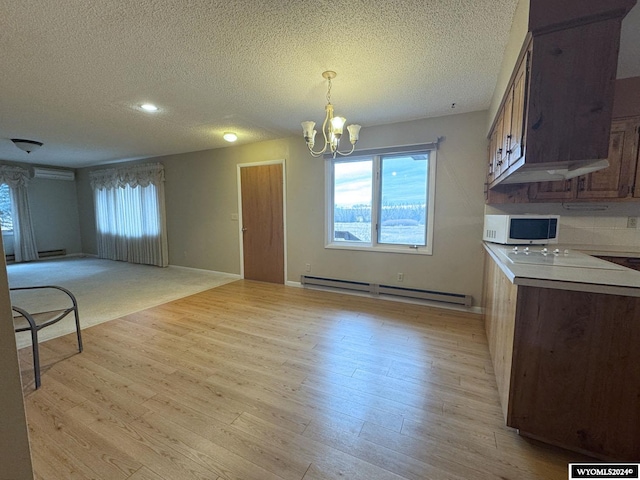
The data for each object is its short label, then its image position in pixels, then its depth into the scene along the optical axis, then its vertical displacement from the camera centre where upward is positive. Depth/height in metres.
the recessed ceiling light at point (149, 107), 2.96 +1.20
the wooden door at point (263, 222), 4.47 -0.09
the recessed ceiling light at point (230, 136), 3.89 +1.14
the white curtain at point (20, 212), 5.95 +0.09
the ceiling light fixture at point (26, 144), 4.15 +1.10
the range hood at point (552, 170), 1.70 +0.34
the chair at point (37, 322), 1.86 -0.77
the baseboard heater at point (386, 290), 3.35 -0.98
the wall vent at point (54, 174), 6.39 +1.02
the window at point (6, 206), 5.99 +0.21
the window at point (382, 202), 3.53 +0.21
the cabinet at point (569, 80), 1.43 +0.75
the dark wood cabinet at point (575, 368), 1.28 -0.74
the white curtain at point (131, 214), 5.68 +0.05
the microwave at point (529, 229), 2.44 -0.10
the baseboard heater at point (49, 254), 6.12 -0.91
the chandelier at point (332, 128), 2.37 +0.80
